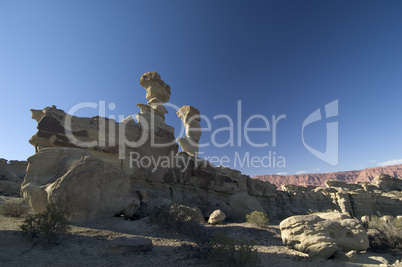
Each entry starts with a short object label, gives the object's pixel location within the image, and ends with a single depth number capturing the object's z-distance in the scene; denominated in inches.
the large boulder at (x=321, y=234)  180.4
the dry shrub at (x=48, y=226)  172.3
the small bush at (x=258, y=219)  309.6
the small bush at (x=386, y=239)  208.7
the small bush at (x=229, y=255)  139.9
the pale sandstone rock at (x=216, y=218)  309.1
